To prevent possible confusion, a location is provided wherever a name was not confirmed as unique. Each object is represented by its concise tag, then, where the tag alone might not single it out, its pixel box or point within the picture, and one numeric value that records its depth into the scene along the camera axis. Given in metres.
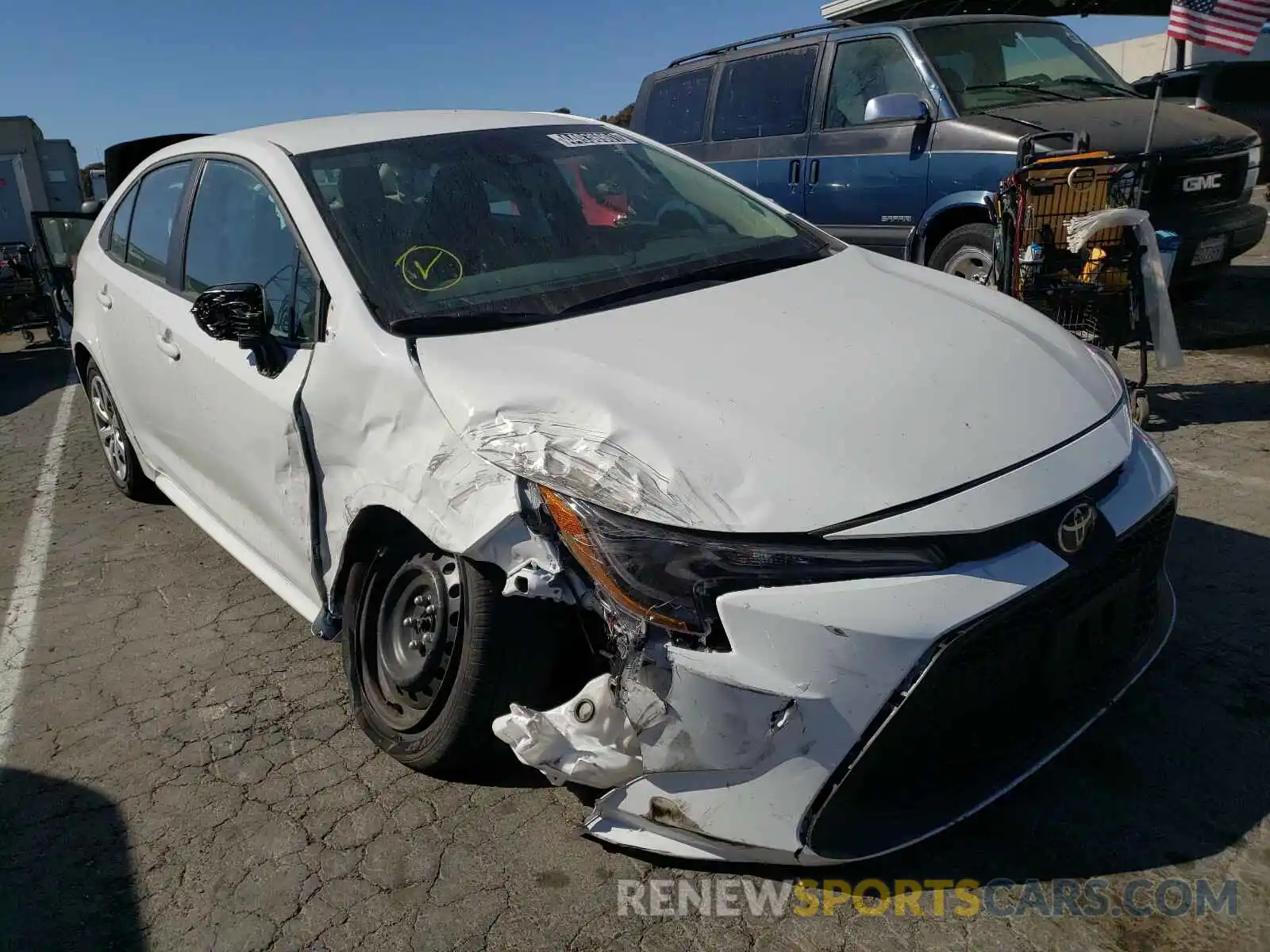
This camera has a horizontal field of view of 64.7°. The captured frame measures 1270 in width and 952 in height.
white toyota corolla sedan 1.91
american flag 6.76
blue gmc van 5.94
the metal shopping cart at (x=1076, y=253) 4.79
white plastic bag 4.63
